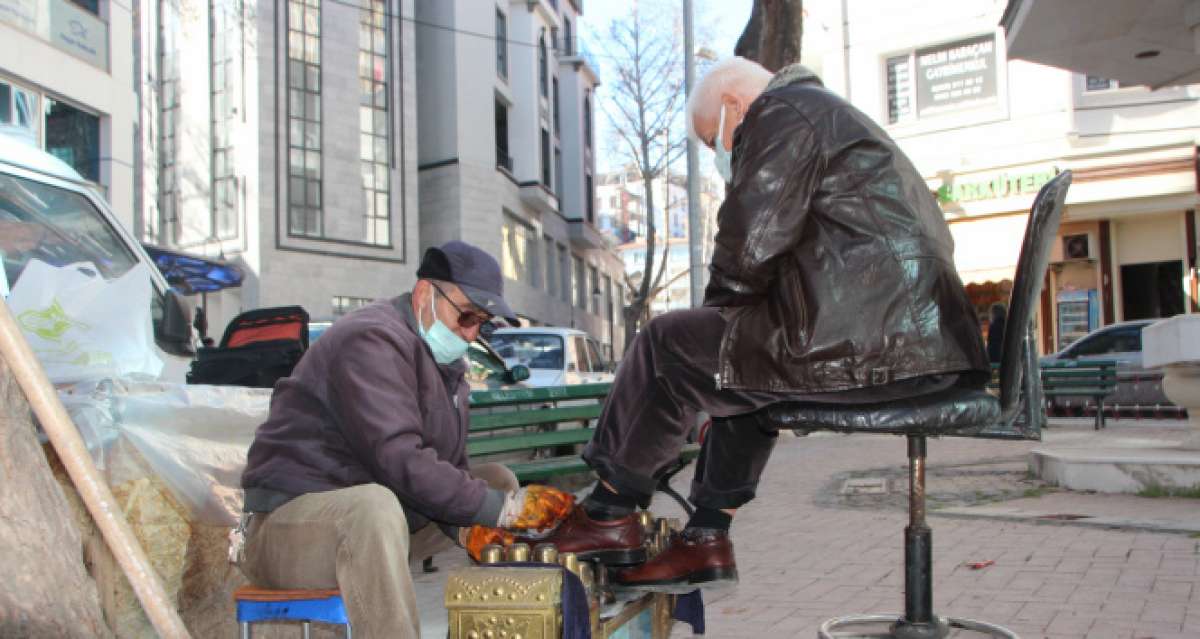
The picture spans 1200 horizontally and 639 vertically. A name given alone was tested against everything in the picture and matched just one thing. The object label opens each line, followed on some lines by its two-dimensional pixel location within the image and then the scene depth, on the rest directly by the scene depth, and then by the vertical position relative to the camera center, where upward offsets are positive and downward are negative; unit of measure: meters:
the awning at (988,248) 19.95 +2.12
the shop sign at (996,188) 19.55 +3.36
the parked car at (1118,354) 14.42 -0.15
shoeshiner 2.45 -0.27
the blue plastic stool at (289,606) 2.50 -0.64
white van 4.19 +0.65
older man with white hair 2.38 +0.16
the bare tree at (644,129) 29.84 +7.31
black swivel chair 2.38 -0.16
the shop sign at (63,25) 13.92 +5.27
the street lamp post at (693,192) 16.98 +3.09
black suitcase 4.28 +0.06
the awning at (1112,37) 9.20 +3.19
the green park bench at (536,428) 6.72 -0.55
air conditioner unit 20.07 +2.05
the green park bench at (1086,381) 13.11 -0.50
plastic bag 3.22 +0.17
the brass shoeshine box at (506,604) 2.20 -0.57
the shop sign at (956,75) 20.50 +5.97
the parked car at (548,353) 11.05 +0.06
